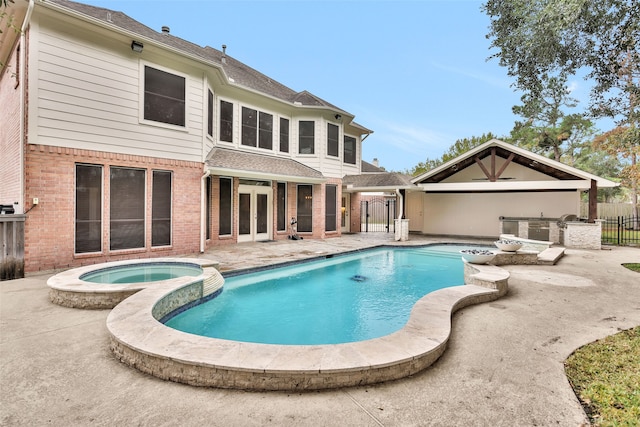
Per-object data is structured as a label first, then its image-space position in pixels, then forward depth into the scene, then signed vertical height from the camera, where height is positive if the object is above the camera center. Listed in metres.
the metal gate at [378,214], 24.41 -0.04
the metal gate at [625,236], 13.44 -1.07
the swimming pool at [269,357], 2.70 -1.37
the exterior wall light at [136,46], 8.09 +4.38
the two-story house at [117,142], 7.01 +1.96
